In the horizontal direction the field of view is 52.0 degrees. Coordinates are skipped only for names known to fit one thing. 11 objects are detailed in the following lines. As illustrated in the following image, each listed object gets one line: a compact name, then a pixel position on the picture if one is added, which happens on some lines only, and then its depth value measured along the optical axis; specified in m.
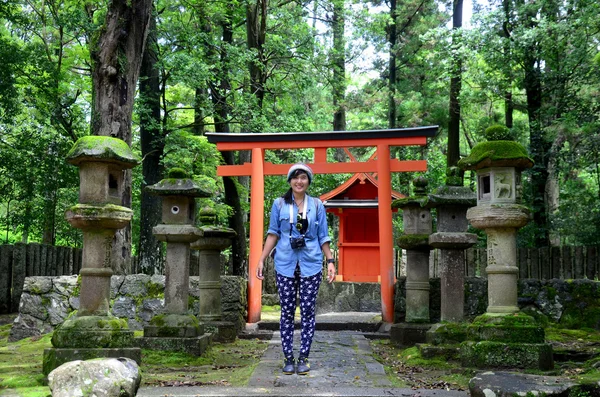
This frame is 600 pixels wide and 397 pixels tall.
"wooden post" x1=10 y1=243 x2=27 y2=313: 13.22
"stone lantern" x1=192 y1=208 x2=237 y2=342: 9.25
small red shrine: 18.55
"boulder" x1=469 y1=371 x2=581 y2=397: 3.98
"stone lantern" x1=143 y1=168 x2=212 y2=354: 7.25
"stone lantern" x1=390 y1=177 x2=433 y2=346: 8.77
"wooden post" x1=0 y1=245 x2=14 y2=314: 13.08
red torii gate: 11.77
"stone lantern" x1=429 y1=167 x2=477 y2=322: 7.58
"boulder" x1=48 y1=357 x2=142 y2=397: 3.96
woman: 5.56
